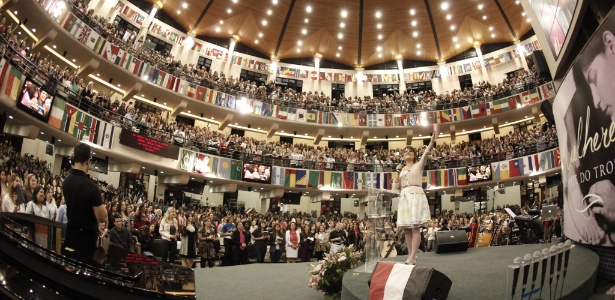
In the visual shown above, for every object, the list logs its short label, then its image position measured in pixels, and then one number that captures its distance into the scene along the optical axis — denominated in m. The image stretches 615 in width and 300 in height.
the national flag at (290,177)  21.71
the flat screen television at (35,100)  11.11
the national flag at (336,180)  22.45
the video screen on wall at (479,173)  20.78
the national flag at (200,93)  21.77
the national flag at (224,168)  19.91
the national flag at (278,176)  21.38
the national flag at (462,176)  21.48
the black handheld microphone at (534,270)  2.82
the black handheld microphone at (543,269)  2.90
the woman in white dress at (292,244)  11.93
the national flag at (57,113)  12.73
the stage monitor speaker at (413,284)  3.17
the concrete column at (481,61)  26.12
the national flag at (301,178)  21.91
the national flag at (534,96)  21.10
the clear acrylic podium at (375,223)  5.39
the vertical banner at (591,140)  4.15
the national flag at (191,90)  21.50
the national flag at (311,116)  25.00
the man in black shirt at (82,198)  2.71
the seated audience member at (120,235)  6.26
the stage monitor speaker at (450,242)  7.85
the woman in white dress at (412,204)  4.79
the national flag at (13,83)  10.48
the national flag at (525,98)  21.54
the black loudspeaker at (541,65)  9.24
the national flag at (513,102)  22.06
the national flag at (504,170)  20.08
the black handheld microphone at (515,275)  2.64
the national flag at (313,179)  22.11
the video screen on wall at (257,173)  20.55
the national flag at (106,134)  15.11
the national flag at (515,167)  19.64
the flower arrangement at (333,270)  5.12
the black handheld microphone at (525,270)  2.70
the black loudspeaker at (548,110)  10.20
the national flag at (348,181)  22.59
